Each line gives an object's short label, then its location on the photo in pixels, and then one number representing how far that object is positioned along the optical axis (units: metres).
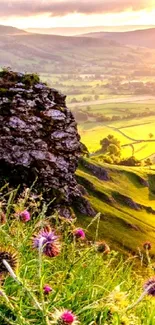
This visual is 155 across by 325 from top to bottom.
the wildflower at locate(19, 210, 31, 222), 7.61
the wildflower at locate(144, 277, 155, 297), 4.78
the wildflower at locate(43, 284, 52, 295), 5.23
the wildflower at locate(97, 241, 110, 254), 8.07
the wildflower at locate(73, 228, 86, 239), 7.65
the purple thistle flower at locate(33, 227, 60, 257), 4.48
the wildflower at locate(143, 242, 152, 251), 8.40
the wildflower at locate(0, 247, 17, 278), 4.20
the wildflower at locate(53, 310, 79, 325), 3.50
